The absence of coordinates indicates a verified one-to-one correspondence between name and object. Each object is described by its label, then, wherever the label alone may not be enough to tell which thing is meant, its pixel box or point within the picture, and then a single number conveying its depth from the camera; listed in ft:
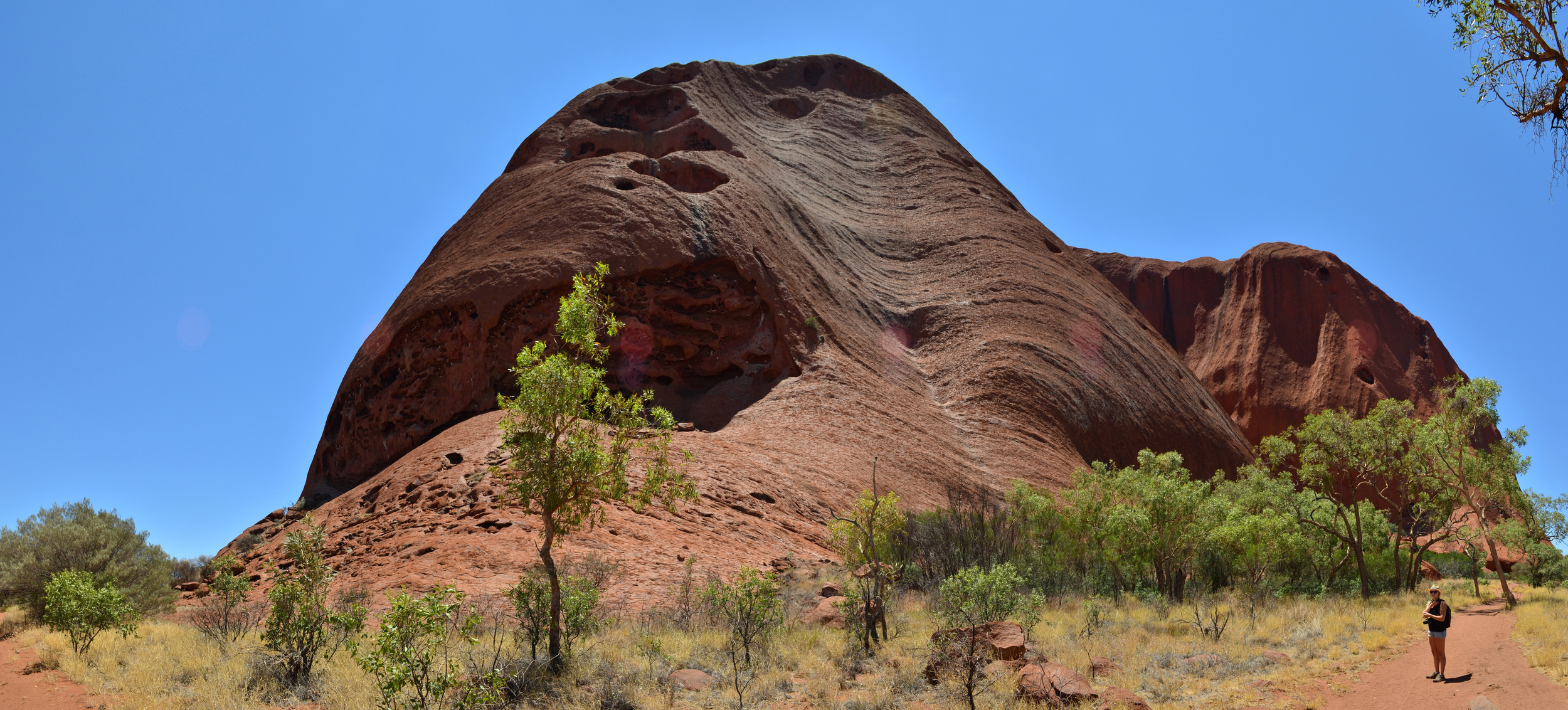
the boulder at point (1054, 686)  27.53
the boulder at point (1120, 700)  27.20
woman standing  33.22
